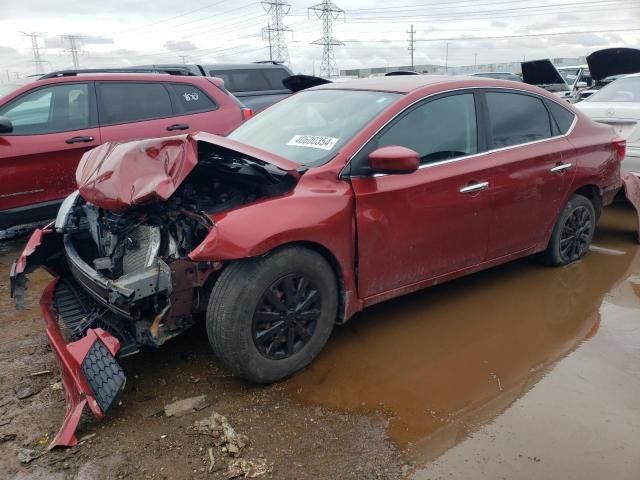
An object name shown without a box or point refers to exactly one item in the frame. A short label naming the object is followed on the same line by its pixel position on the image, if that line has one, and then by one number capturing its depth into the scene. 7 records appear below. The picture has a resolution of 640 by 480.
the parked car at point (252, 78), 9.53
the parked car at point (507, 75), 23.25
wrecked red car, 2.85
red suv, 5.25
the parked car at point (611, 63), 8.86
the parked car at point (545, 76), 9.16
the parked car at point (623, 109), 6.06
